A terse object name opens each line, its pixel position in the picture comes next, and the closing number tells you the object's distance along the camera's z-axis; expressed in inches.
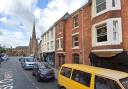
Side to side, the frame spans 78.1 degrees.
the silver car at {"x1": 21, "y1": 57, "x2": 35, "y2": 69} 501.2
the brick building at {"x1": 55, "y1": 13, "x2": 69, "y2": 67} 449.1
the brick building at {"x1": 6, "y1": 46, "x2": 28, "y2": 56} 2476.3
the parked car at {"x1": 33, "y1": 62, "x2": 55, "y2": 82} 302.2
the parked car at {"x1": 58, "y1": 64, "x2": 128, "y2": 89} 115.0
